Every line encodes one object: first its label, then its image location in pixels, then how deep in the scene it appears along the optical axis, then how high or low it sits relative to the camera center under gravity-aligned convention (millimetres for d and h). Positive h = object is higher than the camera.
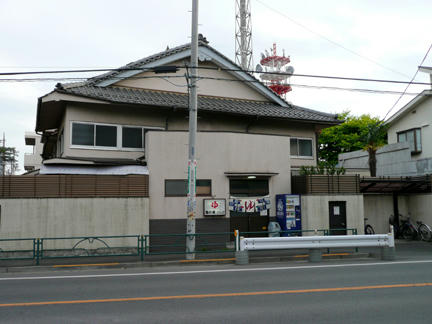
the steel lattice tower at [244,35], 52275 +24235
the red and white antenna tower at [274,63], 64150 +24900
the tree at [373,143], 21781 +3496
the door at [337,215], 16656 -642
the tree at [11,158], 100125 +12358
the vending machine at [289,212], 16062 -478
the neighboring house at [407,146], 23781 +3762
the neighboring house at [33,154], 47031 +6305
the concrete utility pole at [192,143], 12852 +2117
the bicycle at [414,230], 18531 -1536
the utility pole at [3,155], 75250 +10622
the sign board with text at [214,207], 15531 -230
